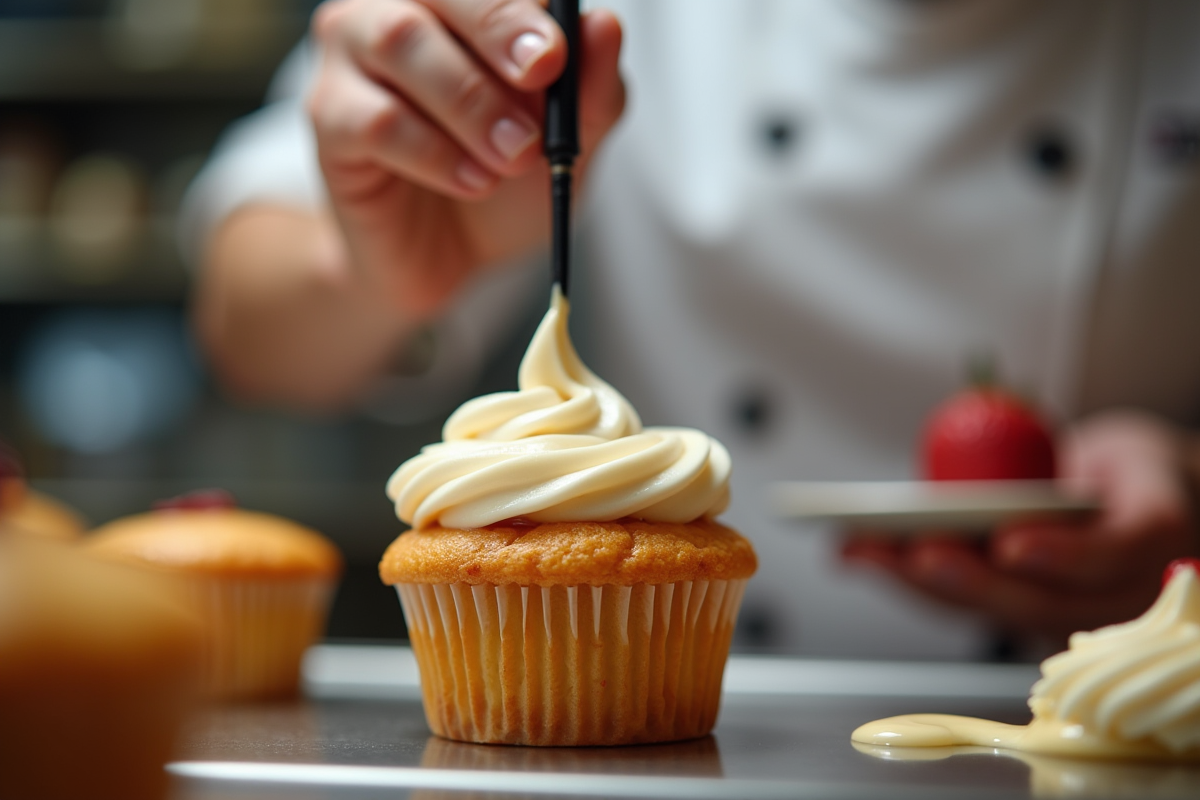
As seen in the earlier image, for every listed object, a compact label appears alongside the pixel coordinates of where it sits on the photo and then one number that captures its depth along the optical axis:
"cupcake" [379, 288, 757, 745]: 0.38
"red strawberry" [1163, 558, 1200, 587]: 0.37
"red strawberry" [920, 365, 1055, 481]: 0.51
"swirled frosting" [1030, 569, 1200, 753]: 0.35
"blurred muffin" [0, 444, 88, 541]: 0.50
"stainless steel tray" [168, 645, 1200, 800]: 0.34
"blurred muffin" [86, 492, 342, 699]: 0.48
